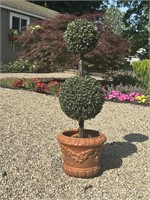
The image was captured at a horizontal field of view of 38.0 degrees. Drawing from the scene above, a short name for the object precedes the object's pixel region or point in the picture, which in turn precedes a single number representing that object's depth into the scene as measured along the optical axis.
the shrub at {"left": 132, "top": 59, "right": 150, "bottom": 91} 6.98
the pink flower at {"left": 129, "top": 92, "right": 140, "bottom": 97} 5.14
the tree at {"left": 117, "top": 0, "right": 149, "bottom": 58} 12.37
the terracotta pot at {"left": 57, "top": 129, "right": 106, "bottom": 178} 2.59
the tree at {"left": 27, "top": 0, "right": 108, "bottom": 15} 17.83
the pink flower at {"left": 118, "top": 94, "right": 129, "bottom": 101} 5.04
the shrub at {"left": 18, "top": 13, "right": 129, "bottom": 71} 5.78
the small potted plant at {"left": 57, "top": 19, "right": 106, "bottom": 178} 2.60
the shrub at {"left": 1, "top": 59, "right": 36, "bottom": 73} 9.57
